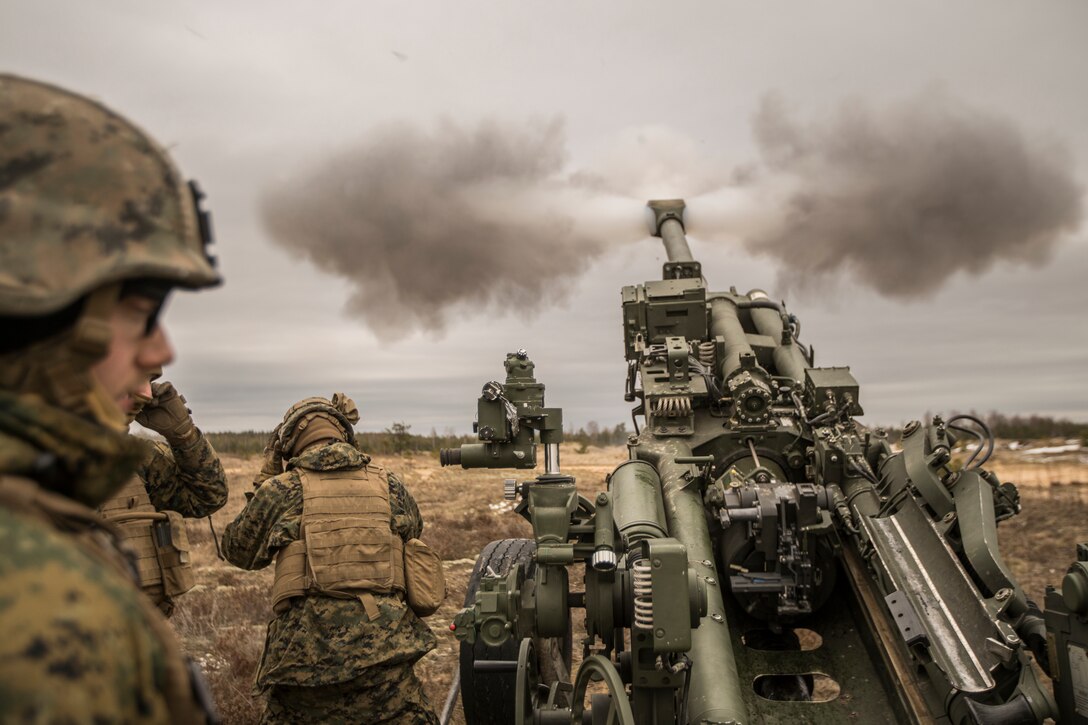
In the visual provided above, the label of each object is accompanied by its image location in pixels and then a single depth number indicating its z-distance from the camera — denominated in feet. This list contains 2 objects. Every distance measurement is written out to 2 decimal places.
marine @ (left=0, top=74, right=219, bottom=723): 3.17
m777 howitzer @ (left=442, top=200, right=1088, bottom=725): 11.07
